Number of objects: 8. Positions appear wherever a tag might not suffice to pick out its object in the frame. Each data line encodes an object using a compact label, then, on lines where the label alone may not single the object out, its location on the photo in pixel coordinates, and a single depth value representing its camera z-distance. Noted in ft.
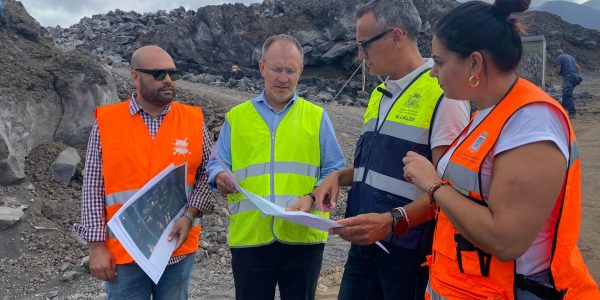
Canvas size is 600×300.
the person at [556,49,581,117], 53.14
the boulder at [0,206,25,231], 17.52
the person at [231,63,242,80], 70.24
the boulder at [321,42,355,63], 72.95
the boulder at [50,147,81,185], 21.21
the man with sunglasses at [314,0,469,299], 7.58
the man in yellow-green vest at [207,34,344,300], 9.59
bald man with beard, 9.38
